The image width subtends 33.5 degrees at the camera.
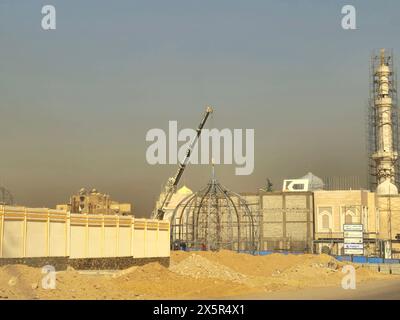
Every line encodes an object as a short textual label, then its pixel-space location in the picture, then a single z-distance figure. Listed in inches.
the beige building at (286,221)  3309.5
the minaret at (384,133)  3895.2
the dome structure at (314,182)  3795.8
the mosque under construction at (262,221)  1256.8
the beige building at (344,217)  3191.4
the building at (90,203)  3785.4
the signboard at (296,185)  3587.6
